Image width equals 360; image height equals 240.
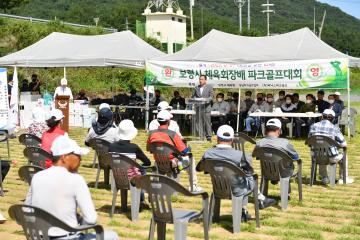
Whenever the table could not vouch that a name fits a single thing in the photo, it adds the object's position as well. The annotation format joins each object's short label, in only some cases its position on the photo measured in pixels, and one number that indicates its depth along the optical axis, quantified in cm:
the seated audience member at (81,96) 2011
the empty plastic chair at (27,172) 618
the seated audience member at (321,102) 1552
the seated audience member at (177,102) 1747
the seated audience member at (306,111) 1509
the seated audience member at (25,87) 2029
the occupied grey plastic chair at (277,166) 737
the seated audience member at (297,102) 1584
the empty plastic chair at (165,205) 517
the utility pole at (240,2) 6663
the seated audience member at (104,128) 886
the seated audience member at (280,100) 1611
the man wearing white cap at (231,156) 633
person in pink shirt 764
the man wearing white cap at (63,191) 421
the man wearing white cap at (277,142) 748
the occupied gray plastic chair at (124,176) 680
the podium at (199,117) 1446
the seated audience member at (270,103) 1562
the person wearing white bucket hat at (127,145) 711
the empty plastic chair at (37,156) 748
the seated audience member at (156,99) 1806
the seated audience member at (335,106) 1488
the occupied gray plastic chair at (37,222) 398
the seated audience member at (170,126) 900
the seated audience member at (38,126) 998
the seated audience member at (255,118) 1563
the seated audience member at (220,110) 1585
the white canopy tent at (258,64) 1455
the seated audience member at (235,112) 1639
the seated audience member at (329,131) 891
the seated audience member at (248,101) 1650
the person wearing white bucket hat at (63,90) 1683
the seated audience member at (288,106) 1559
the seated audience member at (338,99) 1515
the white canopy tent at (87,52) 1702
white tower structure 6459
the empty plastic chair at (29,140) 916
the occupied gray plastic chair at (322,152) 875
